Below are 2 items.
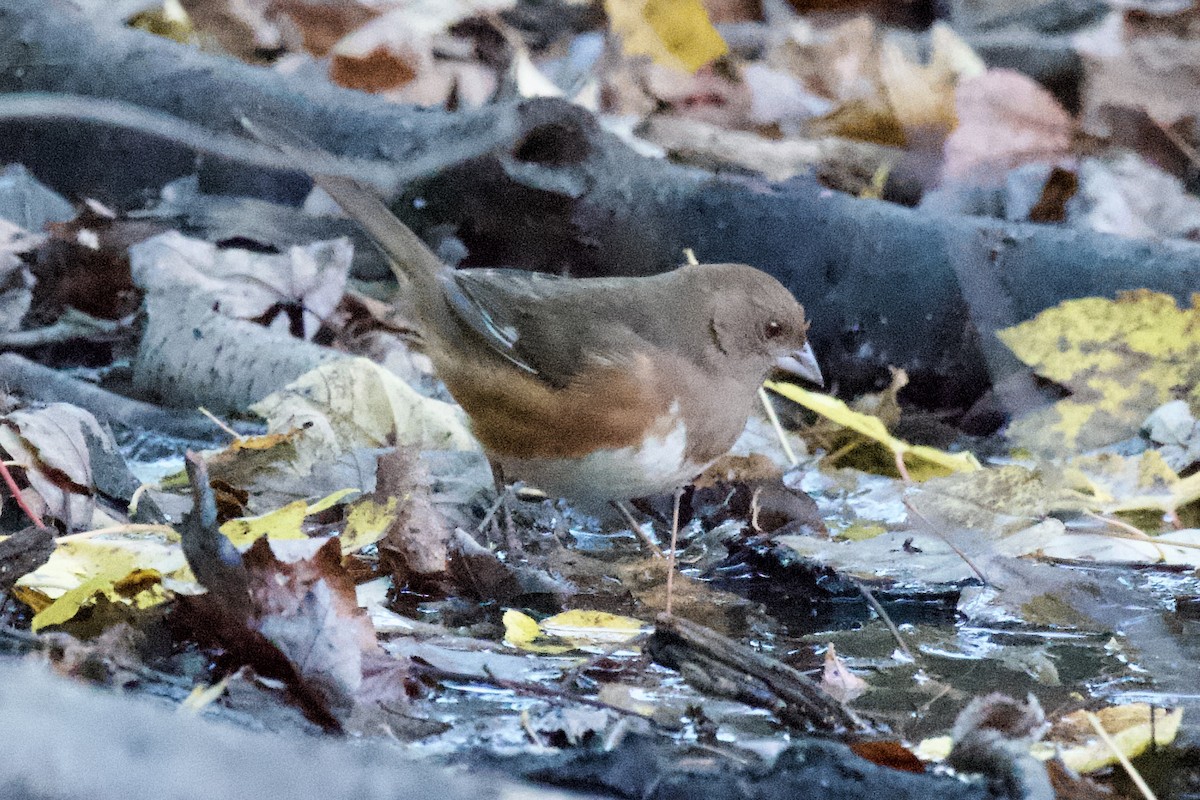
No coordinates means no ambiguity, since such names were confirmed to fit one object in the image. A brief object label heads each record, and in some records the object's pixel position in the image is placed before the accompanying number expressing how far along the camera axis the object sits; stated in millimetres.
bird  5316
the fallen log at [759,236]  7750
